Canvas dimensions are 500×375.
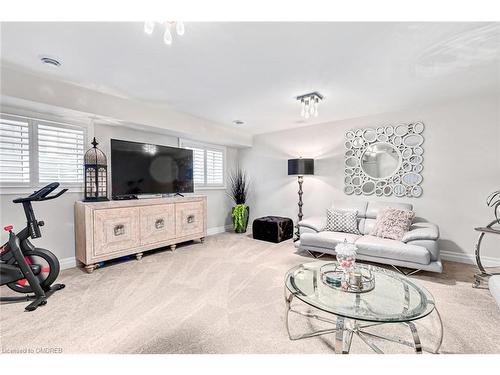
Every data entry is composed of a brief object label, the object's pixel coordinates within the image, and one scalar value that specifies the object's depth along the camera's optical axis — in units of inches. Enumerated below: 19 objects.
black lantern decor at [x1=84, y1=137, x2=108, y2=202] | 122.5
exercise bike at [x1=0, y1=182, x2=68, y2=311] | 87.2
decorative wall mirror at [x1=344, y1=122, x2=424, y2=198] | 142.5
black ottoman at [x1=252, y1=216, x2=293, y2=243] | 175.3
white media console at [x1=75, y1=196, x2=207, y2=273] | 115.7
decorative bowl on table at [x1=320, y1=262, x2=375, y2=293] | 67.5
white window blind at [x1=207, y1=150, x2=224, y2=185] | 205.6
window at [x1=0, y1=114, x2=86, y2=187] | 105.1
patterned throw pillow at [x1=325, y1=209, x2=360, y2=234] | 141.0
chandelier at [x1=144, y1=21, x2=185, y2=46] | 57.1
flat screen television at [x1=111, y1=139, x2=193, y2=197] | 133.7
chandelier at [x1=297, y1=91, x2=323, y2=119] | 119.7
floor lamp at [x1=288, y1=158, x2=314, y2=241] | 171.0
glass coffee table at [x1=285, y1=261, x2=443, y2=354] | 54.0
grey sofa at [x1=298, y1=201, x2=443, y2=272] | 106.7
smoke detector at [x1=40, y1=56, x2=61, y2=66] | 83.6
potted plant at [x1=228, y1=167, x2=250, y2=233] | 207.0
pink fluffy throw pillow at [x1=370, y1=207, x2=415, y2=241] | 123.9
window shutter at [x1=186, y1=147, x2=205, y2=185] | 193.0
